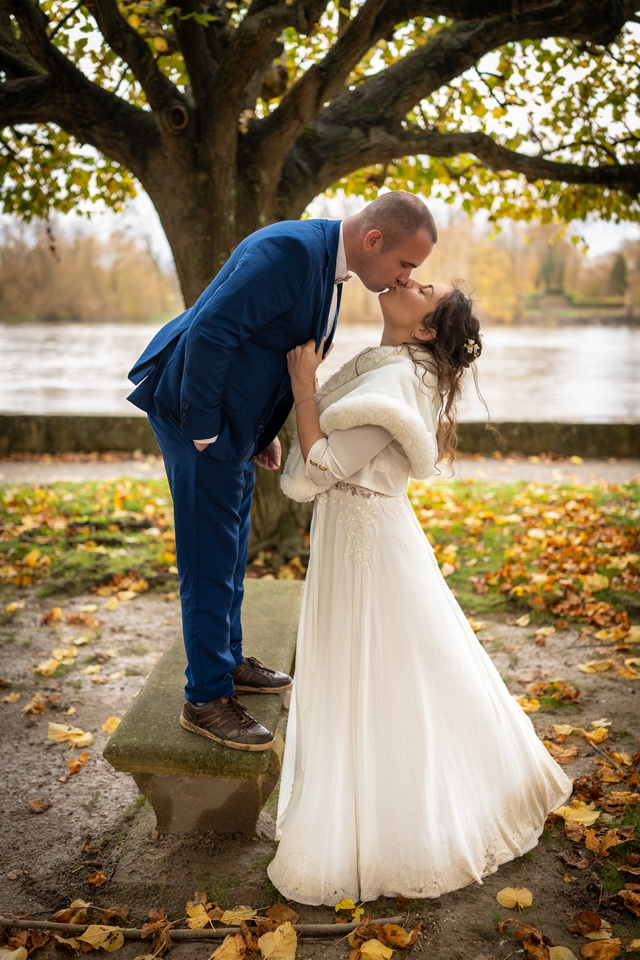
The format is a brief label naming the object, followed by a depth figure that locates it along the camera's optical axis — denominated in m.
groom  2.27
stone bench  2.49
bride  2.31
